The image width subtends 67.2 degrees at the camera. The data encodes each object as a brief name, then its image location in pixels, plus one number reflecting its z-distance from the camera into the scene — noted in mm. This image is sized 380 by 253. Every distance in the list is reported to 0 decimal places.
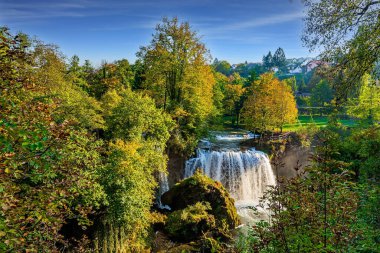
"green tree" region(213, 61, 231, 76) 134325
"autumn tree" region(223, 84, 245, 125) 51594
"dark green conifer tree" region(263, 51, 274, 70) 178000
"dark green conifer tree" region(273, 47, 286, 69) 178000
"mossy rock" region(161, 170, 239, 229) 21531
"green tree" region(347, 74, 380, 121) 24281
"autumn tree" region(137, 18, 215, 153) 28898
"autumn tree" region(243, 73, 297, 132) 36062
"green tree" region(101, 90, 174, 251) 15305
